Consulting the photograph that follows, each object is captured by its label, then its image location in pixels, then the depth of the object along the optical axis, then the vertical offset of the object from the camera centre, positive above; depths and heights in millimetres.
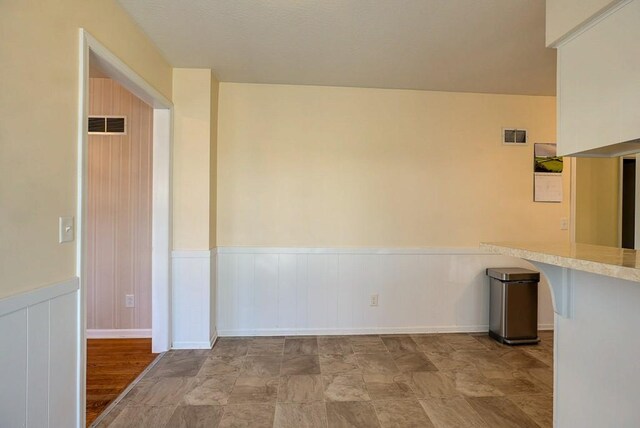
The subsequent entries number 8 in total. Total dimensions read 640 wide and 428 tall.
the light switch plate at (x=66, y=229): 1460 -91
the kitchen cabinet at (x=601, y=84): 1200 +571
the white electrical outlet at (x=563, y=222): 3295 -73
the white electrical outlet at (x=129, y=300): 3074 -895
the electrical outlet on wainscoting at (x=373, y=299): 3174 -895
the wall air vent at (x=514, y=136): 3282 +847
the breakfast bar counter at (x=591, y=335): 1236 -543
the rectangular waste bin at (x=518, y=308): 2979 -913
